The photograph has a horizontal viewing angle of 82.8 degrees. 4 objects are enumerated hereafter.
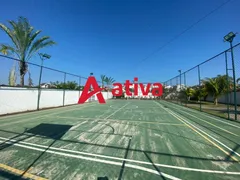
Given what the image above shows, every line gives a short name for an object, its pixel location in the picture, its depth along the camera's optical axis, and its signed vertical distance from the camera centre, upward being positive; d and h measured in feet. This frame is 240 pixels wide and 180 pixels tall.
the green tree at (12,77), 28.72 +3.69
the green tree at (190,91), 64.26 +3.27
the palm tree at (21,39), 33.26 +14.67
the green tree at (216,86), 61.78 +5.71
